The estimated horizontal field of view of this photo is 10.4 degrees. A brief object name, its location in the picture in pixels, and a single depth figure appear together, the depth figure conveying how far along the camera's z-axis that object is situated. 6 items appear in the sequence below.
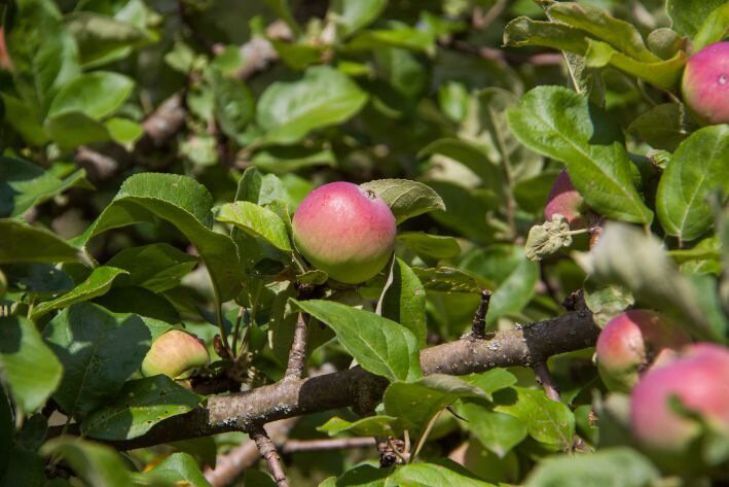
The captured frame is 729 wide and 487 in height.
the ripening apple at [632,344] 1.98
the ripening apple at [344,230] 2.10
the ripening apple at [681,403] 1.89
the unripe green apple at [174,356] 2.18
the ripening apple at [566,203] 2.13
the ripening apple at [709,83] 2.07
